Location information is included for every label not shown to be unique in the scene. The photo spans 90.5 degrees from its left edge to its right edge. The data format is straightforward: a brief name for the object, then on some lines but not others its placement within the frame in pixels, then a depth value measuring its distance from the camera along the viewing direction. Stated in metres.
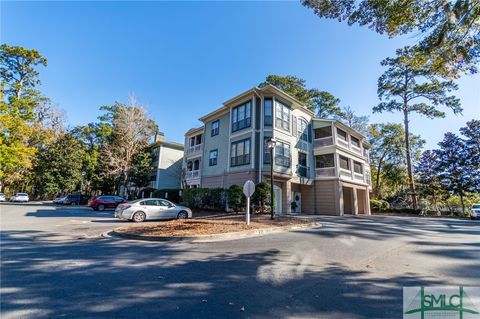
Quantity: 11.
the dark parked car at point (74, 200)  31.55
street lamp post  12.87
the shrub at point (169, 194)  26.52
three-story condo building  19.55
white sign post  11.30
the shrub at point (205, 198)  18.22
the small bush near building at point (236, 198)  16.70
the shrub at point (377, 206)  30.62
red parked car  22.98
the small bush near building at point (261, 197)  16.55
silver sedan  13.89
